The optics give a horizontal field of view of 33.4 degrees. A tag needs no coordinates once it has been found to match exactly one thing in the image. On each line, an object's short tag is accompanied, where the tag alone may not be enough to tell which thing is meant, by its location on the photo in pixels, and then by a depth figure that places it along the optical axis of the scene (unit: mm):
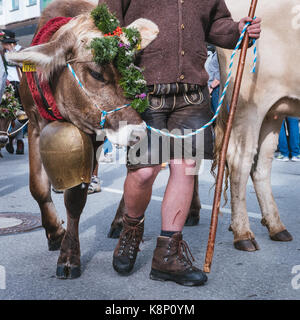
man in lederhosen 2949
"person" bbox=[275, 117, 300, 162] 9203
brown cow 2795
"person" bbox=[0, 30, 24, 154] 7090
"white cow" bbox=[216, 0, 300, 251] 3676
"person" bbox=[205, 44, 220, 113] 8153
